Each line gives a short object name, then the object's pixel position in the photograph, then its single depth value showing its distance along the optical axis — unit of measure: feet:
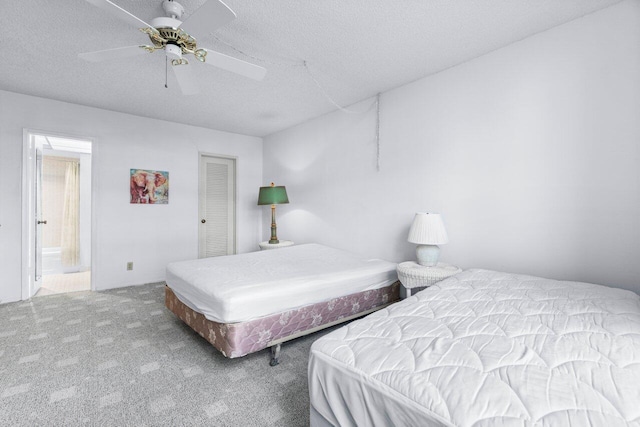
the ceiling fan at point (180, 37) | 5.09
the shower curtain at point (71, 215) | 17.69
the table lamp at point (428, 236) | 8.31
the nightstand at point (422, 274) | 7.84
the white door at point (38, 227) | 12.41
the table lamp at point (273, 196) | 14.40
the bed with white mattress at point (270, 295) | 6.49
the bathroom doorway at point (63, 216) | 13.24
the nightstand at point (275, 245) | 14.20
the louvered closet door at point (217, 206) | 15.90
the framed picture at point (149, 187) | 13.69
